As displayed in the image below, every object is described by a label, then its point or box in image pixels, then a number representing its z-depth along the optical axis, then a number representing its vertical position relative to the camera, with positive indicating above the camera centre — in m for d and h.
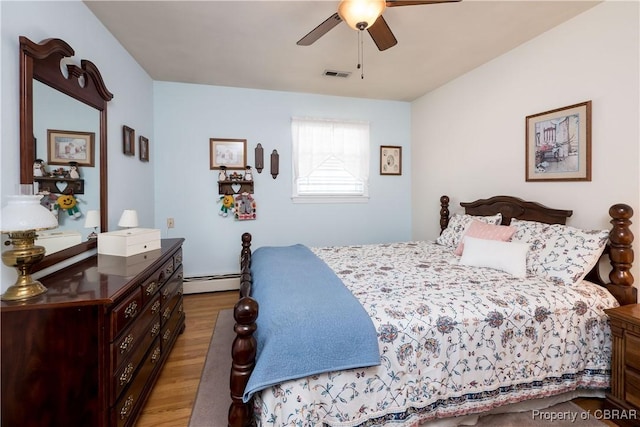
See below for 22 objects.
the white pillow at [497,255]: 2.11 -0.36
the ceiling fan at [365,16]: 1.68 +1.17
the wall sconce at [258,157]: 3.75 +0.66
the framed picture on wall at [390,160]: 4.27 +0.72
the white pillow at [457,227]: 2.78 -0.19
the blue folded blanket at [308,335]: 1.23 -0.56
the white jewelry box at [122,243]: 2.00 -0.23
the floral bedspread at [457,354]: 1.31 -0.75
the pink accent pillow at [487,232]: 2.44 -0.20
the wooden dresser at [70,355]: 1.22 -0.63
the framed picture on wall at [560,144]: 2.23 +0.52
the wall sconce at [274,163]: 3.79 +0.59
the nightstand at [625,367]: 1.57 -0.88
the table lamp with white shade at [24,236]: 1.19 -0.12
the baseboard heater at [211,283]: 3.66 -0.94
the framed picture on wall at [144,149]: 3.05 +0.64
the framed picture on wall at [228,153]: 3.67 +0.71
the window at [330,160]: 3.92 +0.67
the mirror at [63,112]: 1.48 +0.59
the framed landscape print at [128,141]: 2.63 +0.63
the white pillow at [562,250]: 1.91 -0.29
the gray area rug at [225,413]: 1.65 -1.20
